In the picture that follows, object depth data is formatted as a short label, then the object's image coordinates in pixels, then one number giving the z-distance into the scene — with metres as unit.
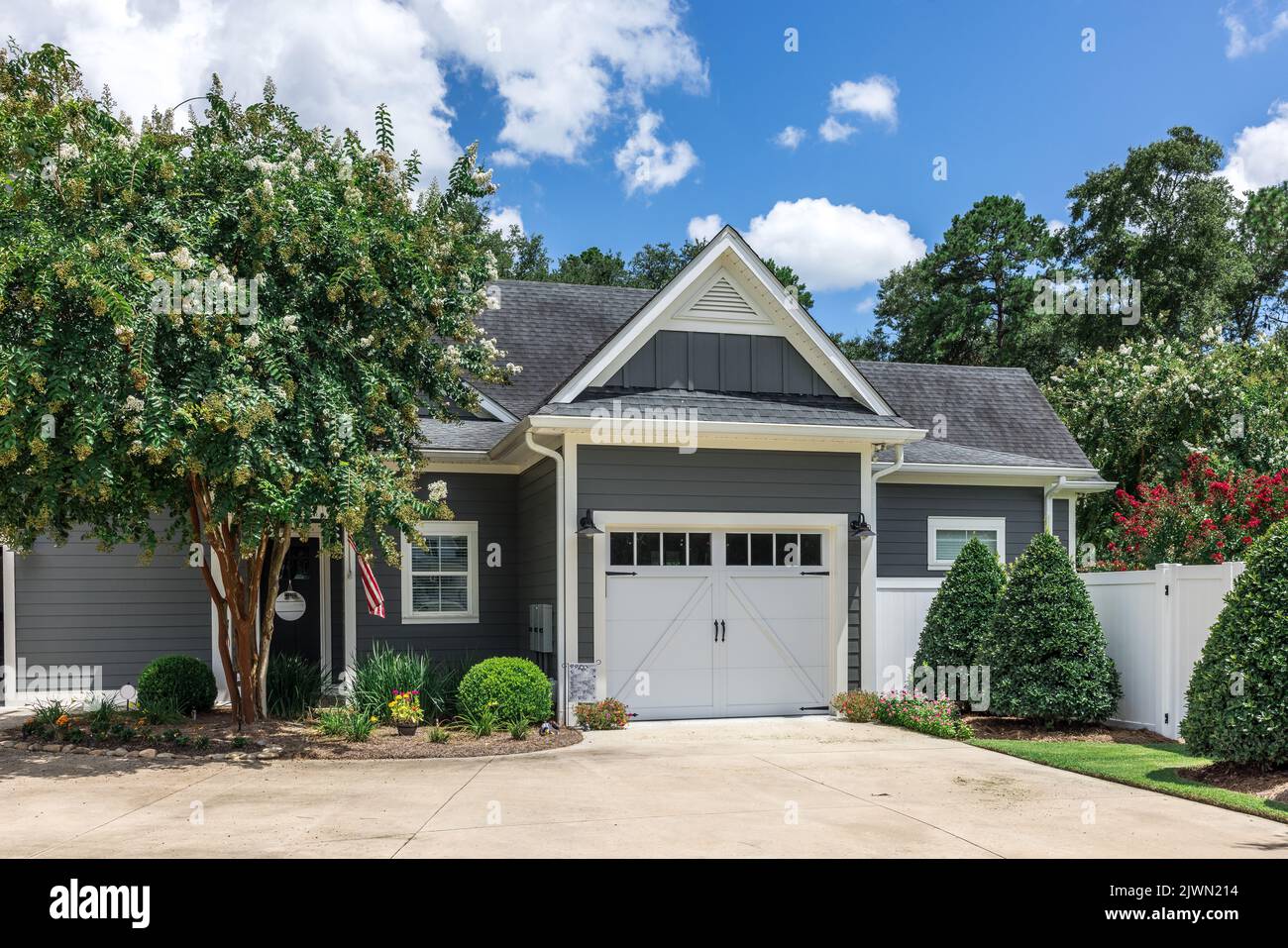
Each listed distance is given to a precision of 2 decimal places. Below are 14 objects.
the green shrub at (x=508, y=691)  11.53
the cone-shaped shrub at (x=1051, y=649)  11.74
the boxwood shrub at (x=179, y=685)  12.66
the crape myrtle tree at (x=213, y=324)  9.26
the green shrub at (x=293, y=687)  12.66
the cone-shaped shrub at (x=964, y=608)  13.24
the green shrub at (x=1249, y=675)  8.42
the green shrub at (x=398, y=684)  12.14
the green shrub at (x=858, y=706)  13.10
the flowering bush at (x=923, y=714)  12.06
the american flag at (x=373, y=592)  12.90
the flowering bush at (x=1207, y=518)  12.66
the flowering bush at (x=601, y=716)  12.27
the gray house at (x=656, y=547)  12.76
